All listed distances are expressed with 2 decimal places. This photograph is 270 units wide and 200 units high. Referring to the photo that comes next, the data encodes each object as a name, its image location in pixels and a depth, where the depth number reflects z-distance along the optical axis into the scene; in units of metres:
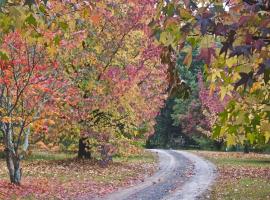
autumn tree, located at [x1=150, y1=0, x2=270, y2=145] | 4.56
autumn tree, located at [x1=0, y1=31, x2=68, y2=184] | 20.62
